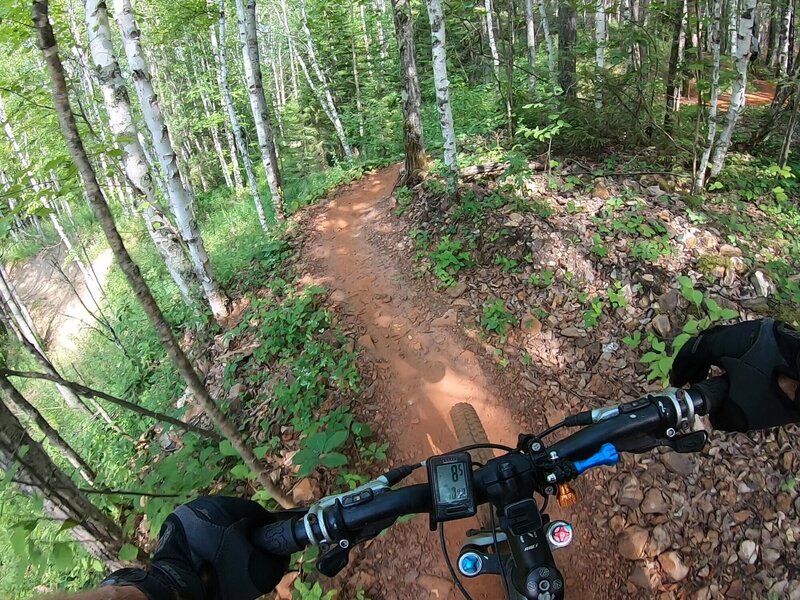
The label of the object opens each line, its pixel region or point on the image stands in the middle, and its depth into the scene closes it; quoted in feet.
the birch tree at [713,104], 20.94
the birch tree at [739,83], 20.47
